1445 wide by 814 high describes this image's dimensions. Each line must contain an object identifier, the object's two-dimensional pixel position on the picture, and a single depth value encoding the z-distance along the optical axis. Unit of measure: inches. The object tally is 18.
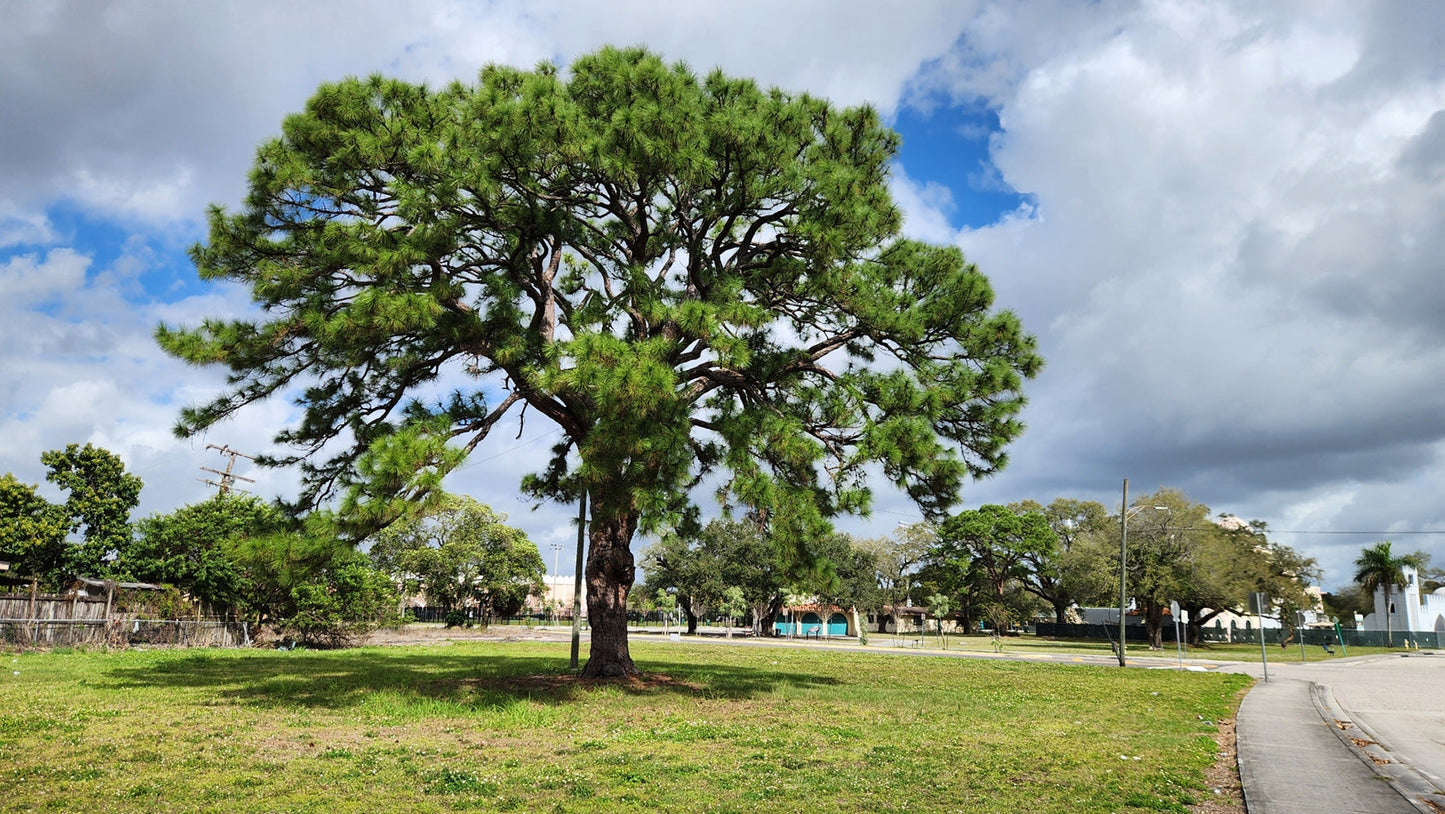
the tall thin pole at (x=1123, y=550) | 1155.7
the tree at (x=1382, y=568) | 2748.5
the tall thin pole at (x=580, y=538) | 746.2
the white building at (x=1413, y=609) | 2664.9
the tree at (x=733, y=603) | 2529.5
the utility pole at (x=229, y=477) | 2049.7
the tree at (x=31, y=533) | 1343.5
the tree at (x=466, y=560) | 2508.6
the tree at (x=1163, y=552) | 1919.3
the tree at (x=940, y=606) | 2142.0
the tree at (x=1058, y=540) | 2864.2
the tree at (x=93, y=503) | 1413.6
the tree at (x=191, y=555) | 1147.3
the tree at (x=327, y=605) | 1193.4
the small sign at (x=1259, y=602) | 906.9
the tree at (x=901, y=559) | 3196.4
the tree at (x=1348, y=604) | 3315.0
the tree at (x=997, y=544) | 2790.4
